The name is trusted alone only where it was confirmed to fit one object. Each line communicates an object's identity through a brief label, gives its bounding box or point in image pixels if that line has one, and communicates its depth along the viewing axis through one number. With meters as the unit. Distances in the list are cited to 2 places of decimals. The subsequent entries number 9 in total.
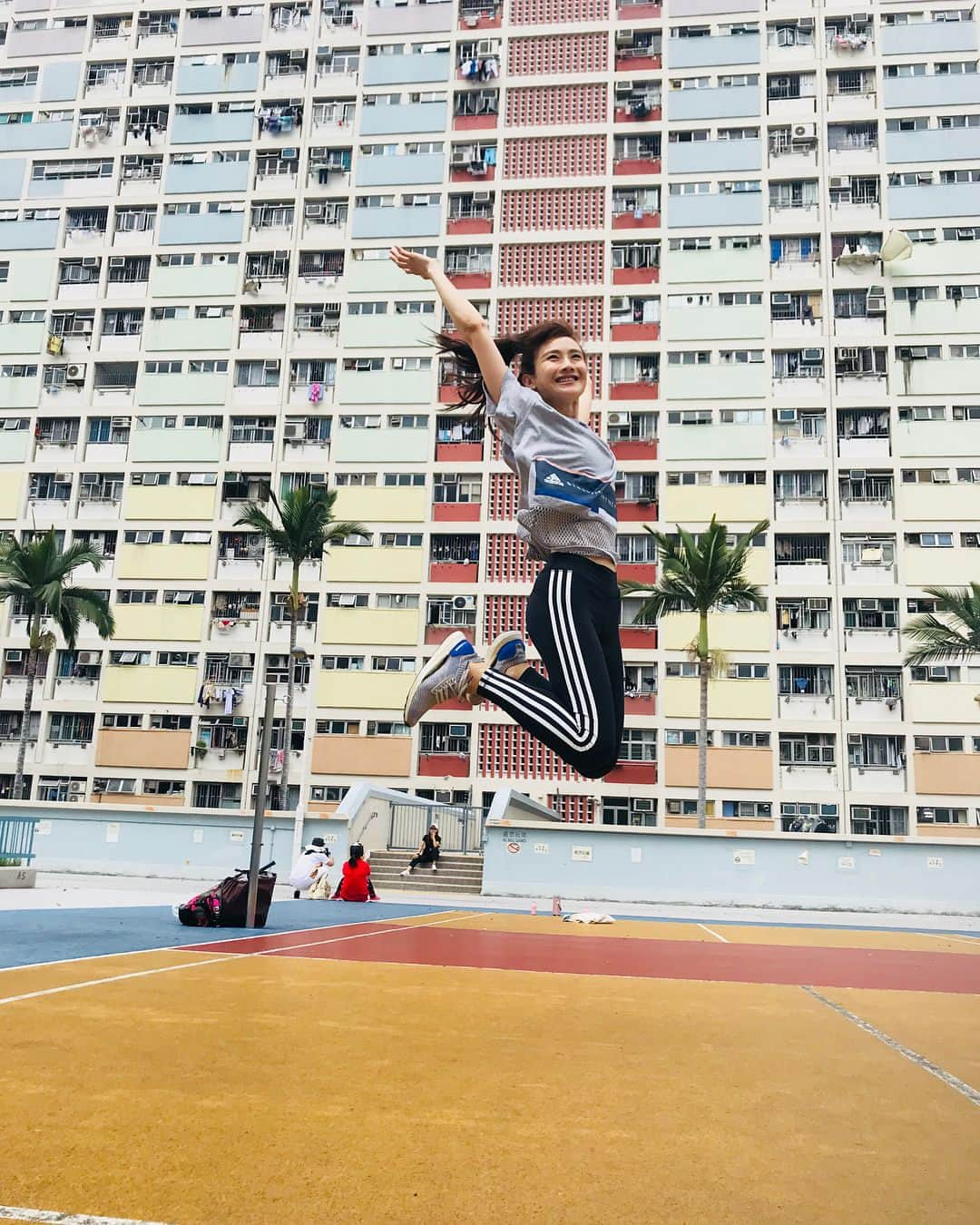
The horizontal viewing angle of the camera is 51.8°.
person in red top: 16.67
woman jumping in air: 3.94
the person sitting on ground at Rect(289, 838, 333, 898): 17.14
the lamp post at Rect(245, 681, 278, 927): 9.13
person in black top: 23.70
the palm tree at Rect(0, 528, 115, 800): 30.08
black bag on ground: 9.74
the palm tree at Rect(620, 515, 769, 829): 26.70
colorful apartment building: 35.50
